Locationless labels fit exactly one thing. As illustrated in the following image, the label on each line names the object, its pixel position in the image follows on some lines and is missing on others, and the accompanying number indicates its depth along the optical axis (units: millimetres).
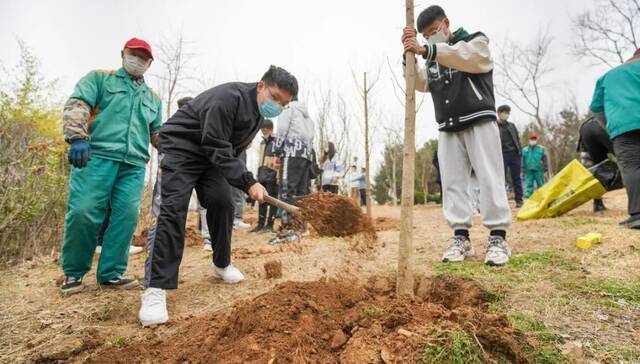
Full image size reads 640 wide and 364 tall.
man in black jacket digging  2395
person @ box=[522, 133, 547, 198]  9719
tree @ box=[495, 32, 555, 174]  20484
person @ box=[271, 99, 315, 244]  5355
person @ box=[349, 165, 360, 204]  14927
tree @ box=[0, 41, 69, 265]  4359
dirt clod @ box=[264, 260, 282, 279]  3123
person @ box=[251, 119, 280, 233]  6246
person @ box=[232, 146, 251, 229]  6975
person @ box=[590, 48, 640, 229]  3688
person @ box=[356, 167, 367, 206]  15024
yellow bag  5066
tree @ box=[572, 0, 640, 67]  16625
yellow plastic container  3191
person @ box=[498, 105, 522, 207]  7984
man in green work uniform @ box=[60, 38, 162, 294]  2830
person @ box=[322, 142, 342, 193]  9570
